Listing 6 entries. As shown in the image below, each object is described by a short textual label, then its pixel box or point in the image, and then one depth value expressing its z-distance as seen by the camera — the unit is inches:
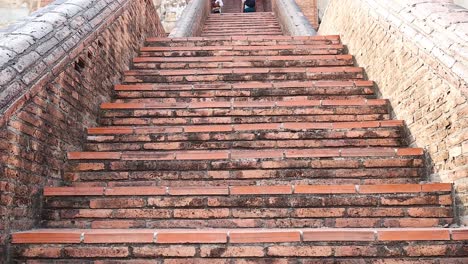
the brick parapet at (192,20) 282.9
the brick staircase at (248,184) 92.8
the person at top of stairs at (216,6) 486.3
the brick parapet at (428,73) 106.0
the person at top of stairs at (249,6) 479.8
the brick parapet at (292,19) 275.1
